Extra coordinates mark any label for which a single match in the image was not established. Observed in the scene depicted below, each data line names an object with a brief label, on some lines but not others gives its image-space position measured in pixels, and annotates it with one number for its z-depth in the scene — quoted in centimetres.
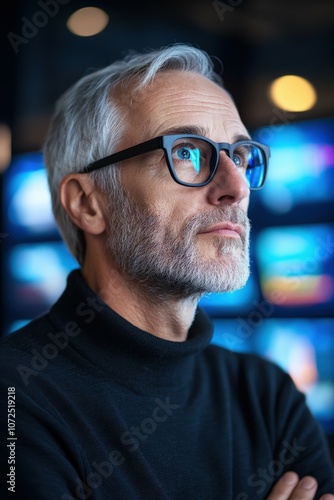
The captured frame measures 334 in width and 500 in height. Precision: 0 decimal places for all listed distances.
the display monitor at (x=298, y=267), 261
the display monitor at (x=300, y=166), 262
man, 108
